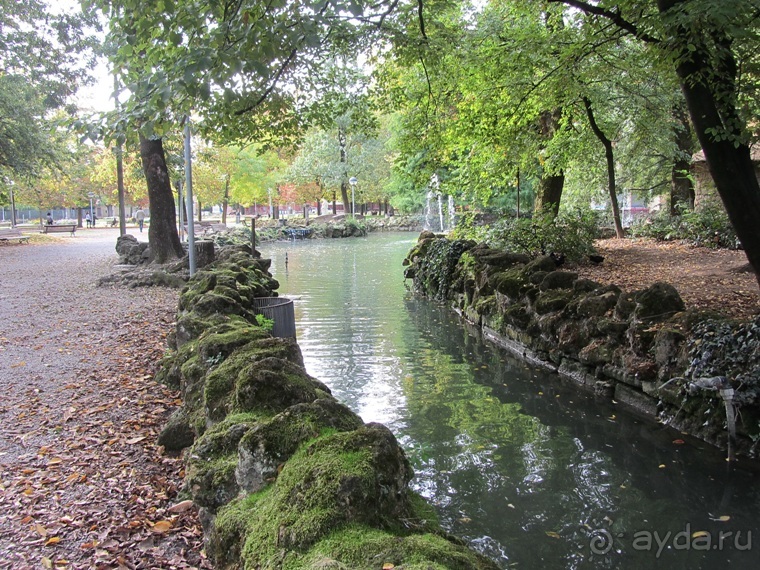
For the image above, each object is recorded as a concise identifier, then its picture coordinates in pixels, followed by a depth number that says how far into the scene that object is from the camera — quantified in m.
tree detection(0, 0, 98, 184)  18.66
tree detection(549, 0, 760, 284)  6.10
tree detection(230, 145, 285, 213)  50.49
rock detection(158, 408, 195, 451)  4.84
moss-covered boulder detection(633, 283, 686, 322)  7.47
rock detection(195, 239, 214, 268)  14.91
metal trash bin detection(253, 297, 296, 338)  9.66
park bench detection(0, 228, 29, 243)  28.72
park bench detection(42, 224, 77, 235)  39.62
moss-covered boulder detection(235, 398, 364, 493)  3.20
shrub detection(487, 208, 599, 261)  13.44
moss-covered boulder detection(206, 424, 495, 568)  2.39
